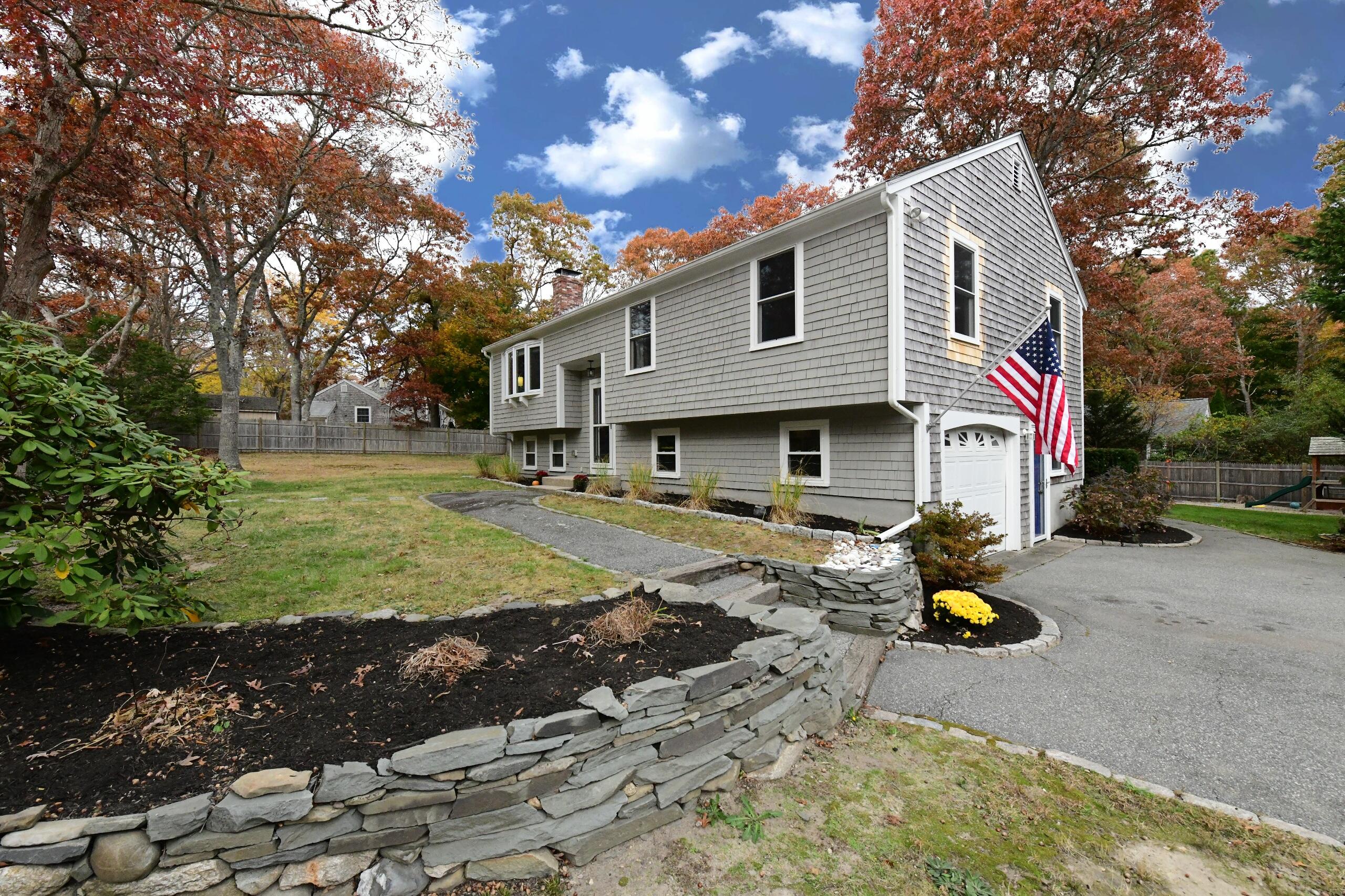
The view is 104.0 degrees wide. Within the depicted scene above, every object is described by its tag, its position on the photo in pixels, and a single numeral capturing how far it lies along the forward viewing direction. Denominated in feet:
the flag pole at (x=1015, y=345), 23.22
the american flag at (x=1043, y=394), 22.99
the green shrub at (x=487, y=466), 52.54
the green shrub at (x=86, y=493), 8.00
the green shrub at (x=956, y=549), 19.65
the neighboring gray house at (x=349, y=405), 118.62
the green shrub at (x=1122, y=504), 33.73
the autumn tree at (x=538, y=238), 89.15
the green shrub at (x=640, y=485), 33.96
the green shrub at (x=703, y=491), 29.40
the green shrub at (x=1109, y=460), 42.22
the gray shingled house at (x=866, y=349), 23.18
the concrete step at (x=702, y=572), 16.80
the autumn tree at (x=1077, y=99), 39.19
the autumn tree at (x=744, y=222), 69.36
